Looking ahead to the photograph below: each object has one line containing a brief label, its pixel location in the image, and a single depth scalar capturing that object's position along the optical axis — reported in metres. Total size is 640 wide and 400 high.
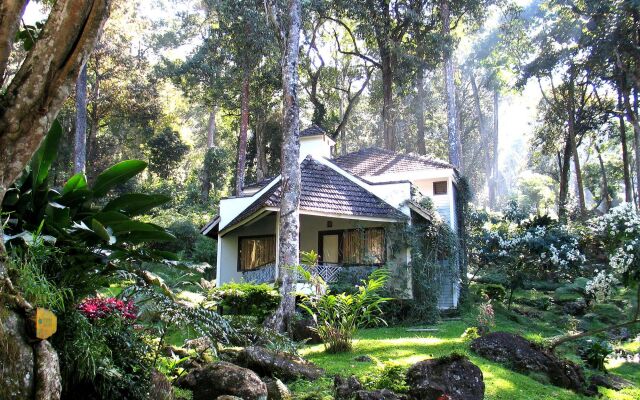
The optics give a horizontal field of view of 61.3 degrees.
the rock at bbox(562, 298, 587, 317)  17.81
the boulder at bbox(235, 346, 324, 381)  6.62
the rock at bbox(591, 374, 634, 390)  8.92
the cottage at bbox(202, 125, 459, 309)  16.92
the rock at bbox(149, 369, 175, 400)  4.33
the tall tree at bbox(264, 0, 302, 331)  10.82
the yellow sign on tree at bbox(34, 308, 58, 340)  3.23
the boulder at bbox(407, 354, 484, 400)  5.93
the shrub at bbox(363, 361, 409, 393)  5.95
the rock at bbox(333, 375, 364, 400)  5.53
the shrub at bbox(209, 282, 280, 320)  12.22
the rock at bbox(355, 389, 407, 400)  5.19
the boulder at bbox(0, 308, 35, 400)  3.04
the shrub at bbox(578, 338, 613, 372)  10.57
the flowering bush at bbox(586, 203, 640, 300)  12.16
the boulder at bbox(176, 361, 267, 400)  5.36
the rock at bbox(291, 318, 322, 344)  10.77
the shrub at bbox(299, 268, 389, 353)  9.11
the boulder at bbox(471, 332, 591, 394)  8.32
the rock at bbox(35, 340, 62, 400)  3.16
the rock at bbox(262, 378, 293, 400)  5.59
